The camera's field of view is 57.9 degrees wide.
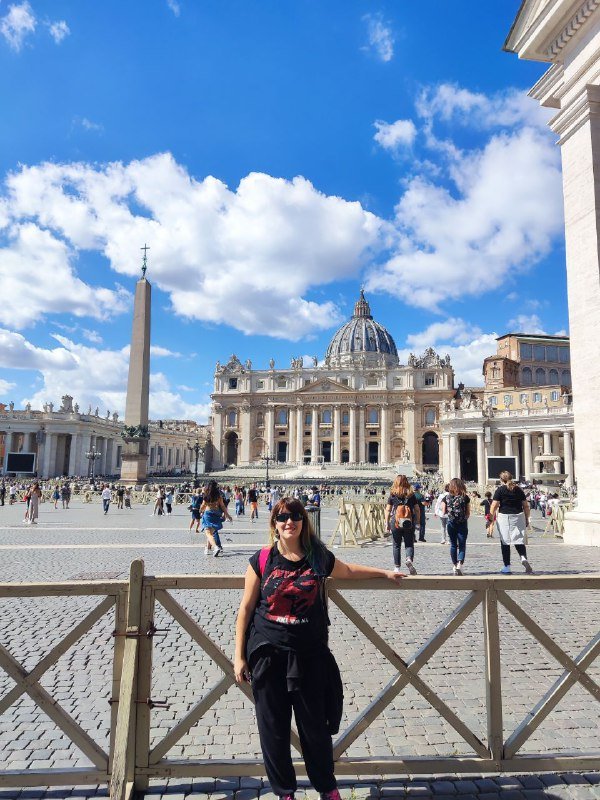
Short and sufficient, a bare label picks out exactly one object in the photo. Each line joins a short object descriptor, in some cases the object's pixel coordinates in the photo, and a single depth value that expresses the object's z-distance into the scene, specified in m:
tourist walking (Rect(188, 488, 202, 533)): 16.31
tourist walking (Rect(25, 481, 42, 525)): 18.33
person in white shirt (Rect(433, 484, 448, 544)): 9.85
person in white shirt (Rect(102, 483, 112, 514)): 24.12
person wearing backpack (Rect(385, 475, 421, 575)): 8.51
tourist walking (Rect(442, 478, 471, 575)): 8.41
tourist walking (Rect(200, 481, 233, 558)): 10.86
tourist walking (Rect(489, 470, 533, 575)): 8.49
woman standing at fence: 2.54
